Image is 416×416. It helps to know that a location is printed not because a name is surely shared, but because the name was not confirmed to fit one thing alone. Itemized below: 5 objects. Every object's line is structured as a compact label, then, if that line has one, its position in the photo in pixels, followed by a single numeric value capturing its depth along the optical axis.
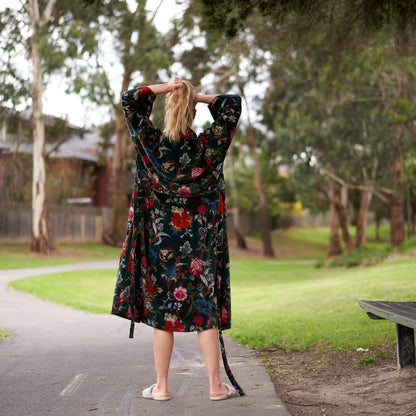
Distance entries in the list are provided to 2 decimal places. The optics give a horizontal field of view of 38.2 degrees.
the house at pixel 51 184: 29.53
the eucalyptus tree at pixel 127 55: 23.39
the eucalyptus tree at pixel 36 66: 23.91
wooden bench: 4.16
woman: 3.88
